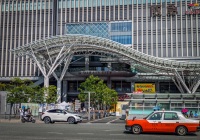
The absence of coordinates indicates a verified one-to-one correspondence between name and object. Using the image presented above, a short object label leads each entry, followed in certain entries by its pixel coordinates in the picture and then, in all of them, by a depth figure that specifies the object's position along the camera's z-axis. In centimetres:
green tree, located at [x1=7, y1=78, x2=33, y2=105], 3906
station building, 6688
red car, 1664
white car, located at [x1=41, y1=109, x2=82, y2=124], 2709
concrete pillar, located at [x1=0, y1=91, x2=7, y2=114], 4316
